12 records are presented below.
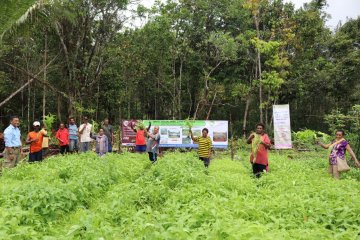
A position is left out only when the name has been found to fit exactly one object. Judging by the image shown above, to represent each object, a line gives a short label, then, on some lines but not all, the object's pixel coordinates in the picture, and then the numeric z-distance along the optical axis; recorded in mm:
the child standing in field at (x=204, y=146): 13992
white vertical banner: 21034
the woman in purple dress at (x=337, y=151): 11586
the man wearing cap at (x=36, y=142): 13500
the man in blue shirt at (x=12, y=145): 12430
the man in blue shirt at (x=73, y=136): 17108
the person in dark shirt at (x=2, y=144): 18781
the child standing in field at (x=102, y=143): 16328
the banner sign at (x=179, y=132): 22094
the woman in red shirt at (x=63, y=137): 16531
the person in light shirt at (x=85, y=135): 16817
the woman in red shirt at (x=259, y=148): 11234
